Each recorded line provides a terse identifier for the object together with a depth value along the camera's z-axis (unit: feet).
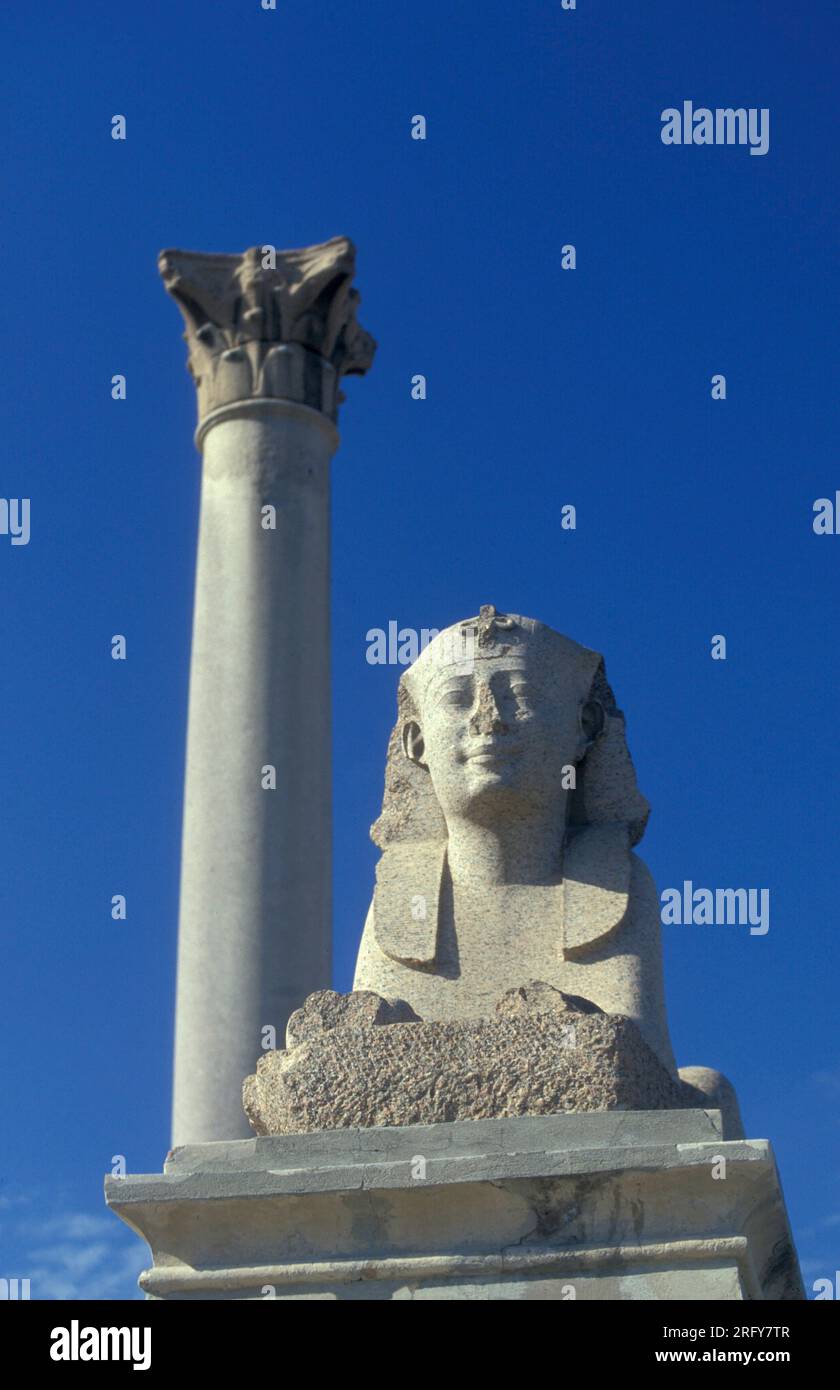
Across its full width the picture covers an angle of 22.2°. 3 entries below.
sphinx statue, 21.27
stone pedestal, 19.65
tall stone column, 58.95
